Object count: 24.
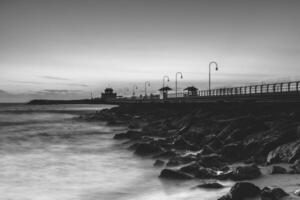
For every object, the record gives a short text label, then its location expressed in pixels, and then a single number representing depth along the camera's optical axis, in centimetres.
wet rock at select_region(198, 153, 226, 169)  1270
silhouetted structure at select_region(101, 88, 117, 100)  16612
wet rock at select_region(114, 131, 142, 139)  2534
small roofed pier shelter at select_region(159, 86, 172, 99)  7001
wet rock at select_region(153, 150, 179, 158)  1641
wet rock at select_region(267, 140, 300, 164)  1195
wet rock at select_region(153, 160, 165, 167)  1486
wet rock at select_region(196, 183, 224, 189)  1009
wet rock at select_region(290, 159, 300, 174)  1046
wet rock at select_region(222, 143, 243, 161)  1431
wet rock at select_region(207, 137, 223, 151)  1700
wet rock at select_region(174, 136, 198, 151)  1821
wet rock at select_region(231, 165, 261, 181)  1073
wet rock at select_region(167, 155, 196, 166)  1398
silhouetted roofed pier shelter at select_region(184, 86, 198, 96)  6095
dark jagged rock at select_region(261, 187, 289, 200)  798
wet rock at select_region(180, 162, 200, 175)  1182
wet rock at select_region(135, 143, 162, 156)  1760
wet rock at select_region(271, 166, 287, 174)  1071
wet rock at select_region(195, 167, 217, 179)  1139
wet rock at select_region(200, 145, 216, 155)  1596
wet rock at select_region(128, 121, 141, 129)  3544
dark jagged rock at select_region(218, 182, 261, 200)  843
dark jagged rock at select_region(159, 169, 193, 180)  1147
